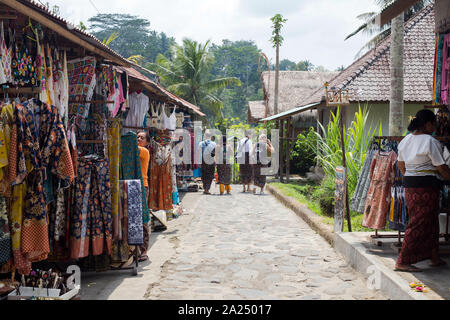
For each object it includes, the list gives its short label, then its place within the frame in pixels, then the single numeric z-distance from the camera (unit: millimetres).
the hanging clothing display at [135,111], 8922
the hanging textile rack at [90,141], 5254
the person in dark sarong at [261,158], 14695
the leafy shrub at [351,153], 9067
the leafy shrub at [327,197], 9461
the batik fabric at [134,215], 5414
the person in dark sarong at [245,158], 15000
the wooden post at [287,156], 17464
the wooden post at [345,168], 7004
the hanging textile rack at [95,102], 5359
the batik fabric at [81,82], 5473
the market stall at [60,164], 3977
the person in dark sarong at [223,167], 14734
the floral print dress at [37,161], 3918
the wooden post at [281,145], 17719
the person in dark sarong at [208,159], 14359
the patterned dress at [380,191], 5949
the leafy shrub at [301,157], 18391
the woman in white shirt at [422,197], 5016
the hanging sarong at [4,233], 3842
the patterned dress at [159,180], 9008
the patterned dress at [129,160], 6125
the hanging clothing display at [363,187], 6410
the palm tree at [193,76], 33188
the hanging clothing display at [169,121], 10626
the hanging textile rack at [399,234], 5641
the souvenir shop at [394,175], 5766
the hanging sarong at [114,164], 5250
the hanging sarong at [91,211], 4895
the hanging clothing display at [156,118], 10242
